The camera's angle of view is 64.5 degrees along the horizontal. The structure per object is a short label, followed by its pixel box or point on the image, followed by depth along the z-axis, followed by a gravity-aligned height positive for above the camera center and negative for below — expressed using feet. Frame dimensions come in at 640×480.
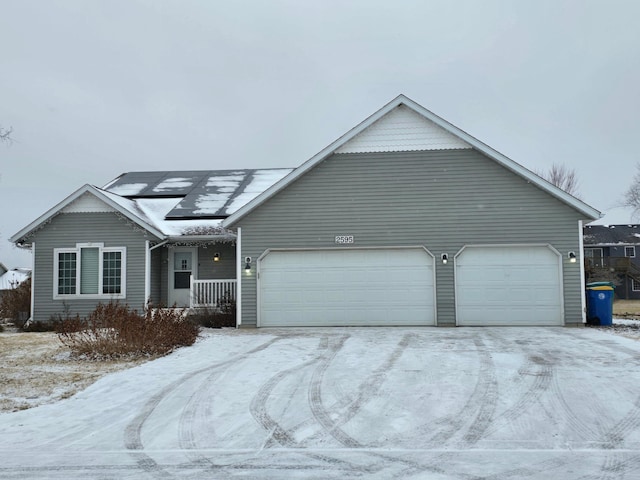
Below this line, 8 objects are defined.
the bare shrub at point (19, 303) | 55.88 -2.61
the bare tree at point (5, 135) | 51.97 +15.05
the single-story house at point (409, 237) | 44.27 +3.52
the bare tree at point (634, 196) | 140.46 +21.99
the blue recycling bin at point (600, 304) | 44.11 -2.61
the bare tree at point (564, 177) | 135.13 +26.15
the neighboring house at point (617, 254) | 122.21 +5.46
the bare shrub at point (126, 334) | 31.01 -3.55
